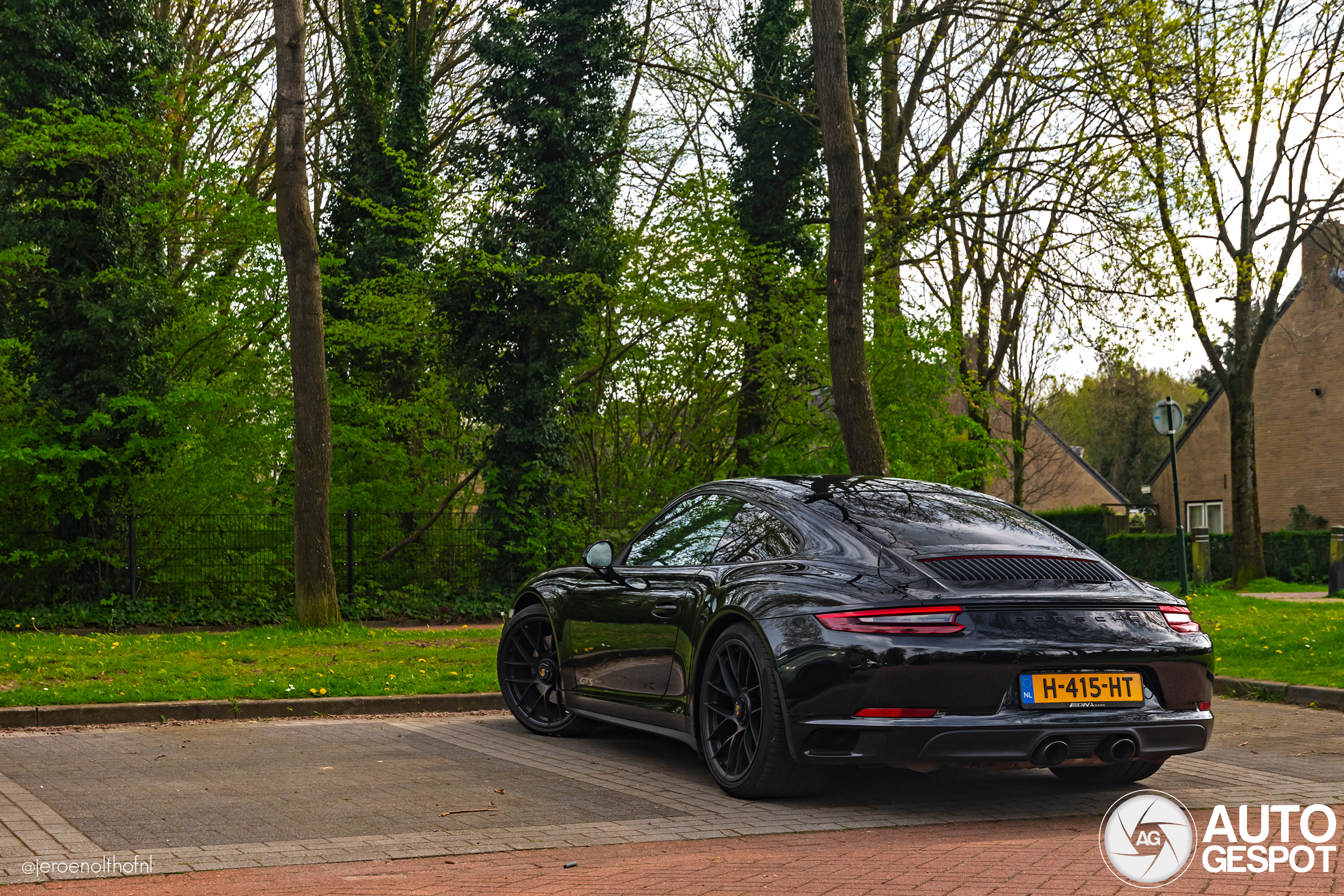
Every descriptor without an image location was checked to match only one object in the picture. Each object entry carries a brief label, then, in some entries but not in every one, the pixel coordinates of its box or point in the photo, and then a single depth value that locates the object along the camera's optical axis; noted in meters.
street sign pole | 21.86
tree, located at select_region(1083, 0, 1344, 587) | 17.22
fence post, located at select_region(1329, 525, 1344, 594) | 25.62
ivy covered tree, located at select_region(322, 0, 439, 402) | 21.69
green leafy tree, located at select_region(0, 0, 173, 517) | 18.52
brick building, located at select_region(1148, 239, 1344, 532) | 39.84
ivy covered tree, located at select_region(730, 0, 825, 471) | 21.97
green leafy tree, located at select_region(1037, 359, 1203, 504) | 65.56
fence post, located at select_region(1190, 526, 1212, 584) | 23.89
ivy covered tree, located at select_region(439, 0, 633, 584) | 20.84
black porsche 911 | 5.36
